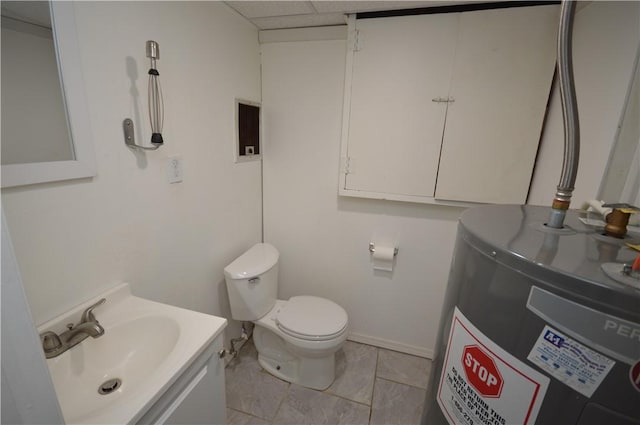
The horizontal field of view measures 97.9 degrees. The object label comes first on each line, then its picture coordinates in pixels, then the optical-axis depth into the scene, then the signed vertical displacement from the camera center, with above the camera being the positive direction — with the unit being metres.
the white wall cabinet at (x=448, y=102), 1.33 +0.25
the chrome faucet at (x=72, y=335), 0.78 -0.58
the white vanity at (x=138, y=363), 0.69 -0.64
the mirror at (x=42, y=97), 0.71 +0.09
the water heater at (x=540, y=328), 0.42 -0.29
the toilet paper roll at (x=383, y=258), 1.77 -0.68
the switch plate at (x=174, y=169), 1.21 -0.13
